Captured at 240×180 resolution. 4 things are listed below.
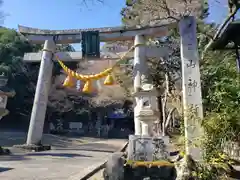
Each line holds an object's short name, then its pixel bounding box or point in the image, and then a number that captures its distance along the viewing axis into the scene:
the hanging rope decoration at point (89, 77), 8.70
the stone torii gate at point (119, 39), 6.97
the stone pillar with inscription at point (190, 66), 6.68
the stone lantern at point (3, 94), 6.50
